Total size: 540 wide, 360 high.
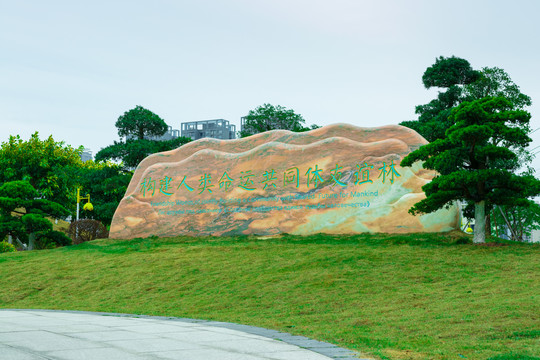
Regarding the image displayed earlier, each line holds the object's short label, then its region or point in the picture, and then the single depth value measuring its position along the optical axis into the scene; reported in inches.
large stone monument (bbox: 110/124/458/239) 582.9
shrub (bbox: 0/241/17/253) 940.6
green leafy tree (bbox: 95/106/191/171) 1008.2
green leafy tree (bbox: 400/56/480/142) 754.8
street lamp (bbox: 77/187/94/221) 907.4
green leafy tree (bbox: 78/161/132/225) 957.2
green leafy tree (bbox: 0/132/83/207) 1006.4
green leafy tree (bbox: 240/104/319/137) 1192.8
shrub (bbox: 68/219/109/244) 845.8
